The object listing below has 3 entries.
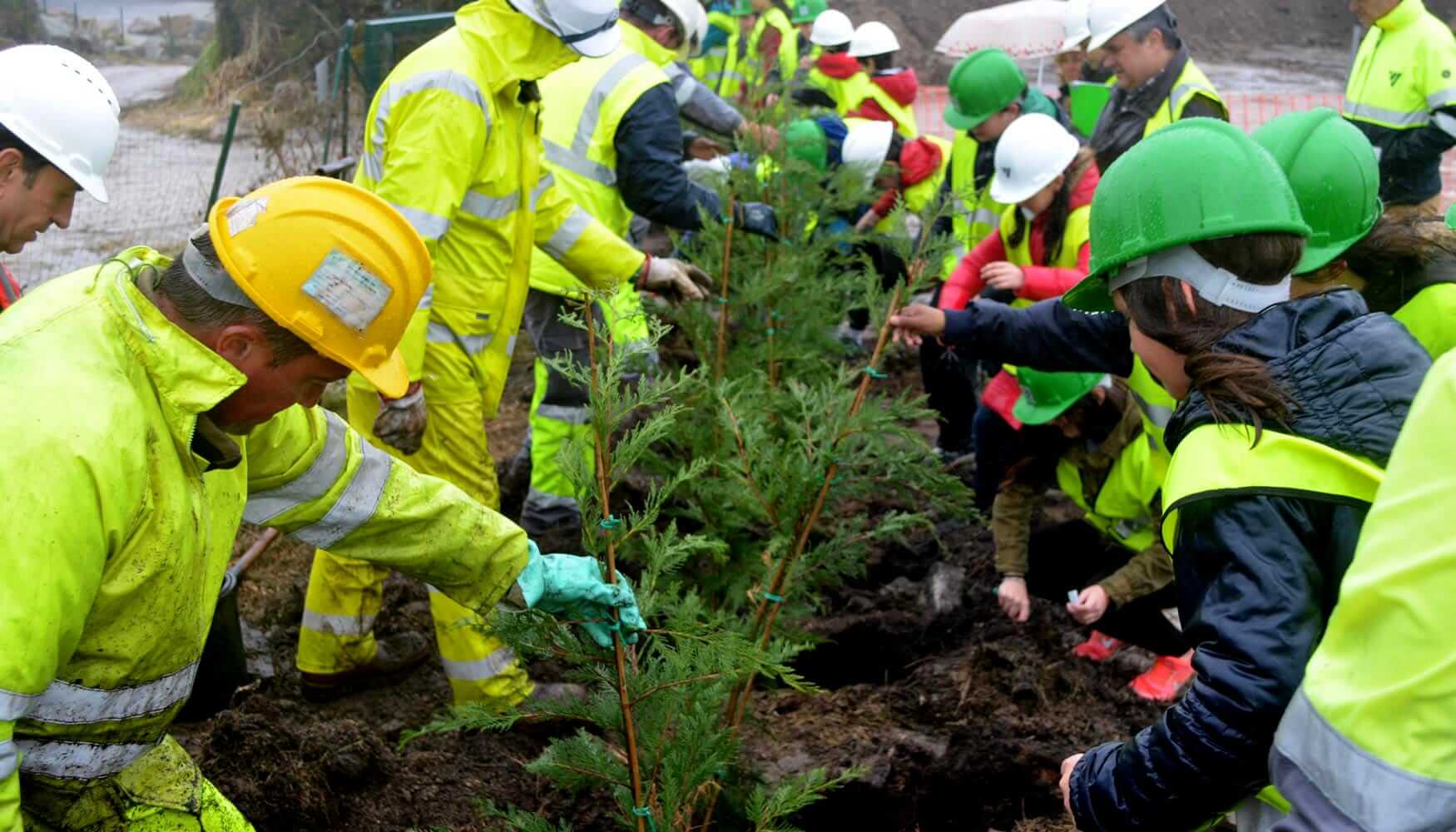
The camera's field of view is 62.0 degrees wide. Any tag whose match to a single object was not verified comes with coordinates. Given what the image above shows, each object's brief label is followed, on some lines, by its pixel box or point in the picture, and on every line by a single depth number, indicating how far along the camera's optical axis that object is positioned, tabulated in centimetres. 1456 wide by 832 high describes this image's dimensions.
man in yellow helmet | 192
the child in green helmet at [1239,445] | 182
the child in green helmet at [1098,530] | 411
